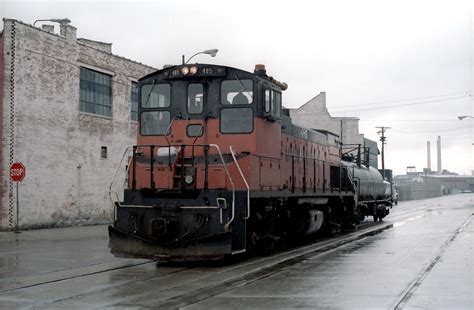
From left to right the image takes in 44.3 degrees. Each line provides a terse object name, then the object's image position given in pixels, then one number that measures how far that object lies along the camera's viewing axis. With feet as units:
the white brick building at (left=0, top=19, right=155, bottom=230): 71.61
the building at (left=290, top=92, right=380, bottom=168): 213.46
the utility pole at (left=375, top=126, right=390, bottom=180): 250.98
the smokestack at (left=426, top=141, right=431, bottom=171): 536.42
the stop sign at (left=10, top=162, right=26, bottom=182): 65.51
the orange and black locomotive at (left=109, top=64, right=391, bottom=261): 37.32
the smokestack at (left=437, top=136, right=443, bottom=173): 559.55
